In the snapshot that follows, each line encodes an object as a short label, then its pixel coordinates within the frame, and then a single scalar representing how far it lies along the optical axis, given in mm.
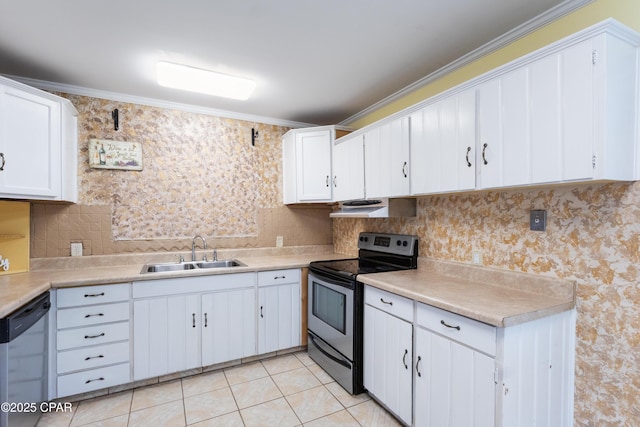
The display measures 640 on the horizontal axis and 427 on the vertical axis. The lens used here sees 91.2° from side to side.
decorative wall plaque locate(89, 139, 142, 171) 2754
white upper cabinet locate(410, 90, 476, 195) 1813
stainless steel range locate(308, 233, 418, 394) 2293
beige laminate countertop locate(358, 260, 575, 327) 1445
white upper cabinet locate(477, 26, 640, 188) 1294
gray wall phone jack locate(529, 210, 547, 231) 1747
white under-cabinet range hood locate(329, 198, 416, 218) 2543
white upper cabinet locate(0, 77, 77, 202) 2000
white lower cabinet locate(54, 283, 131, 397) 2174
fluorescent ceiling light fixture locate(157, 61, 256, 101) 2283
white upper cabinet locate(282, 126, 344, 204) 3262
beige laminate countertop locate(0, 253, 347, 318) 1779
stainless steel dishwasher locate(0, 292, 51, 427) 1530
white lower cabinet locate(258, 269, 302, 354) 2826
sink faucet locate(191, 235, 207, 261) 3085
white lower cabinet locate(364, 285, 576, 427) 1406
